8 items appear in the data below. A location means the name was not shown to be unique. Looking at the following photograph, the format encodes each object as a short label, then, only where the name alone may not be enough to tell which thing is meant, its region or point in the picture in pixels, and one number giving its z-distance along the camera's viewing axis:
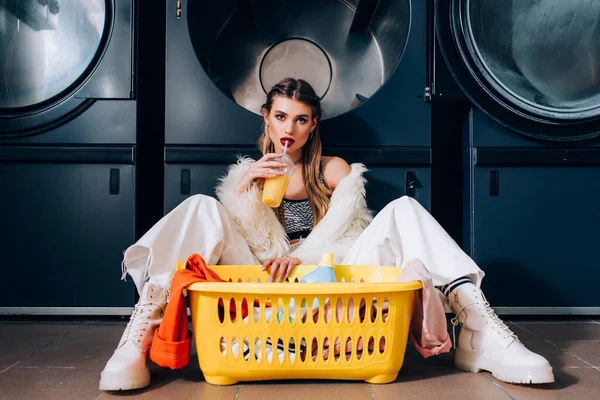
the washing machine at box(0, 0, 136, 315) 1.63
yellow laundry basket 1.03
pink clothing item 1.10
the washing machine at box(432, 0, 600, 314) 1.62
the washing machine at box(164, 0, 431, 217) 1.64
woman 1.14
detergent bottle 1.23
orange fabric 1.07
